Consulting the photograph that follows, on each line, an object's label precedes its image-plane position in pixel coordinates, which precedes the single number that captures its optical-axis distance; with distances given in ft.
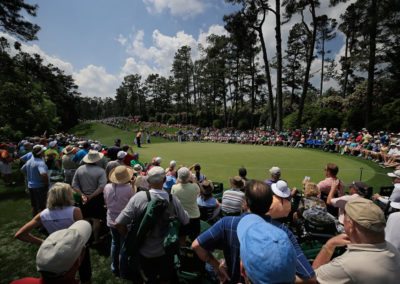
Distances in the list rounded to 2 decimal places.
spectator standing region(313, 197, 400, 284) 5.03
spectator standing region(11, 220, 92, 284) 5.23
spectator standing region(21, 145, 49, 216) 17.12
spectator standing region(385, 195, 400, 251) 8.02
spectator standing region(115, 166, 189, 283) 9.25
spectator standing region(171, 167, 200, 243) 13.26
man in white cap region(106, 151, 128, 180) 18.33
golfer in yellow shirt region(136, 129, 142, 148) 71.39
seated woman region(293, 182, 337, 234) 12.62
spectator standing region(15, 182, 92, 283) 9.27
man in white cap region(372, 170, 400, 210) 13.37
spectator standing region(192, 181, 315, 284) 5.94
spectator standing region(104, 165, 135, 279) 12.09
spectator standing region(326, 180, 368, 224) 12.58
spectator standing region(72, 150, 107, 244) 14.66
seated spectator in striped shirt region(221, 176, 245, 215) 13.30
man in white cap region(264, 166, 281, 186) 17.28
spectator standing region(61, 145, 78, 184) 21.70
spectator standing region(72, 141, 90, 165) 21.47
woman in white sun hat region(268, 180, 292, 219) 12.08
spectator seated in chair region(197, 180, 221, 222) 15.87
